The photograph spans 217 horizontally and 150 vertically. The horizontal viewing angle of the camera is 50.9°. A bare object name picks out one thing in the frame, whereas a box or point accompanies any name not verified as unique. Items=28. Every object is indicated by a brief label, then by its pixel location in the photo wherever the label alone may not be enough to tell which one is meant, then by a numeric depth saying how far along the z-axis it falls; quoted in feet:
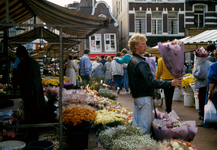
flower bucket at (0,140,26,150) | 11.00
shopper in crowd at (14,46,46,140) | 15.99
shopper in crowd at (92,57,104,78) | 47.01
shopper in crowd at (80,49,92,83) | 31.09
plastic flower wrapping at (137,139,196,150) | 9.24
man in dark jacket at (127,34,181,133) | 11.34
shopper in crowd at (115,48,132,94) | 31.66
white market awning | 31.58
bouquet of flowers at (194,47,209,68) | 20.79
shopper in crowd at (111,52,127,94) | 41.83
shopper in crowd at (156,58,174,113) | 21.22
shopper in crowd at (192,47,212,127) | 21.11
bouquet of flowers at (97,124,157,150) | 9.62
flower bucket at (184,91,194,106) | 30.14
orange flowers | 13.48
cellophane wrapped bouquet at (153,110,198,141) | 11.13
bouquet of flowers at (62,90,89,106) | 17.02
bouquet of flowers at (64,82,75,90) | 26.58
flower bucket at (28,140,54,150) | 12.08
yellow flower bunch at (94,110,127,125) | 13.09
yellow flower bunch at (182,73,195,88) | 29.58
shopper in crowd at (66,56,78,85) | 37.37
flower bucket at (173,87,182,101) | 35.12
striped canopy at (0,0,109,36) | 12.28
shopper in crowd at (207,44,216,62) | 23.76
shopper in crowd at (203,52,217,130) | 17.24
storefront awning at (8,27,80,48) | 27.94
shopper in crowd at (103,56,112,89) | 48.80
